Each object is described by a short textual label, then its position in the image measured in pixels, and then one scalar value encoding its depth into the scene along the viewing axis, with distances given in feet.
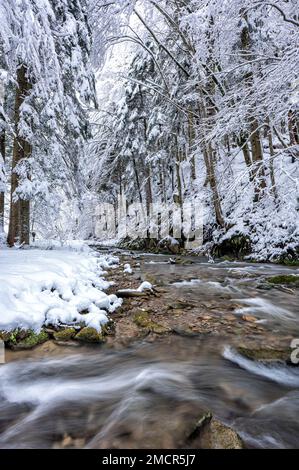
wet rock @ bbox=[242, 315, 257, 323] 13.98
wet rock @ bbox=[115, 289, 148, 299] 17.85
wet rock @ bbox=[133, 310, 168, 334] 12.78
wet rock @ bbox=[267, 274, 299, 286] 21.65
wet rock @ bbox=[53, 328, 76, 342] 11.48
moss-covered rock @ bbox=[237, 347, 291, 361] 10.03
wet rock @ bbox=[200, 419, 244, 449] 5.74
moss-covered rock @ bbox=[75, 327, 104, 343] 11.67
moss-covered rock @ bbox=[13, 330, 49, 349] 10.68
